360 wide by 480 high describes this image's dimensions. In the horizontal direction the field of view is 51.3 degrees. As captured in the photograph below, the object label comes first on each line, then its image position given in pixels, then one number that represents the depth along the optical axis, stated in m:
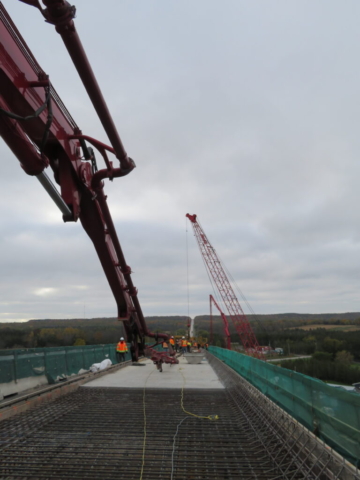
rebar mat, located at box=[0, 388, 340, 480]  5.30
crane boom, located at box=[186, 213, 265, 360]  60.55
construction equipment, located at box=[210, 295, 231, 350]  66.09
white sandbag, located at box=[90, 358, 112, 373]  16.05
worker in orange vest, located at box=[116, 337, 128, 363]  20.20
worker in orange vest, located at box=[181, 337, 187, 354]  32.83
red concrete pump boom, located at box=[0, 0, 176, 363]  5.35
